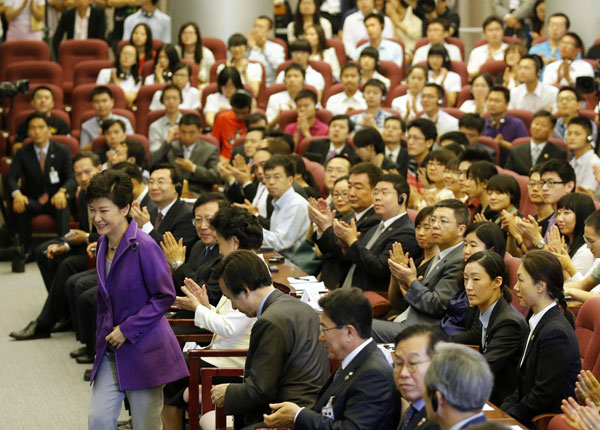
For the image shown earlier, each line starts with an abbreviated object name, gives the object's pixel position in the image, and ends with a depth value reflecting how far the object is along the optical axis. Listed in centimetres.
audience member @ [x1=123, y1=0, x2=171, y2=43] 1850
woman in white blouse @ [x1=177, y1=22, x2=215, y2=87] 1765
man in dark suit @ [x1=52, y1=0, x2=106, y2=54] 1878
